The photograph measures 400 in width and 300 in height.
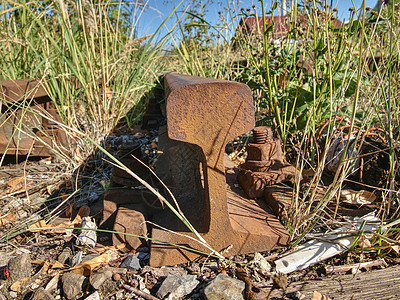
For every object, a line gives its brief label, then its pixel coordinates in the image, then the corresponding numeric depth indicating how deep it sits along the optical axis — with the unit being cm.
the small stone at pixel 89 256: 31
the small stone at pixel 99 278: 28
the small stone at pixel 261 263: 30
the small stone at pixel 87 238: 33
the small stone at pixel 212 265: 30
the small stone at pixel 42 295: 27
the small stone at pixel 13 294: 28
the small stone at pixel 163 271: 29
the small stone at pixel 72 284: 27
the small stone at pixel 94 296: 27
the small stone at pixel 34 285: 29
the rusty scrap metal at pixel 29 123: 51
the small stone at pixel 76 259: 31
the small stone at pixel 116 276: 29
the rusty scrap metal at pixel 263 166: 39
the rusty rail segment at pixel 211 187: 25
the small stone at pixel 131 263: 30
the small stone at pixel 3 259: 31
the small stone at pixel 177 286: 27
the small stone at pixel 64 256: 32
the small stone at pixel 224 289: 26
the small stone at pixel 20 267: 30
